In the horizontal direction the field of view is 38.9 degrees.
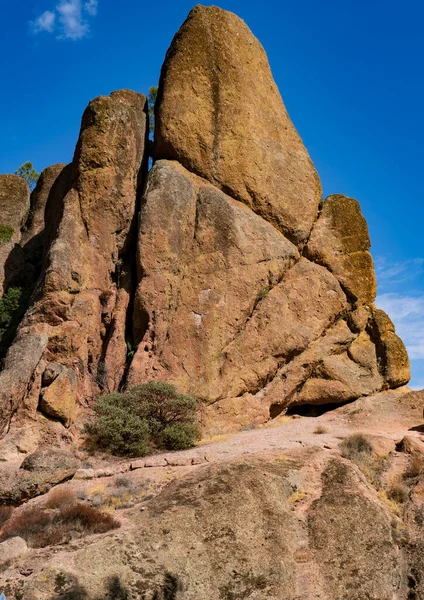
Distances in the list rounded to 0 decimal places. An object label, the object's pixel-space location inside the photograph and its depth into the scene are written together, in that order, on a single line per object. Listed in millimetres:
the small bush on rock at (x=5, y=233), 25984
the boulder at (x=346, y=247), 23453
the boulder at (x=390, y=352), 22062
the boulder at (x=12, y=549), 9242
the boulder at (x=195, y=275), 19359
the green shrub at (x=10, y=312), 21844
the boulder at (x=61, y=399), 16656
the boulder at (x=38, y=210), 27377
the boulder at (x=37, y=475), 12578
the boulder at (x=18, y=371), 15195
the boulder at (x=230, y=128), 23172
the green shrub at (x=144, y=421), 16234
